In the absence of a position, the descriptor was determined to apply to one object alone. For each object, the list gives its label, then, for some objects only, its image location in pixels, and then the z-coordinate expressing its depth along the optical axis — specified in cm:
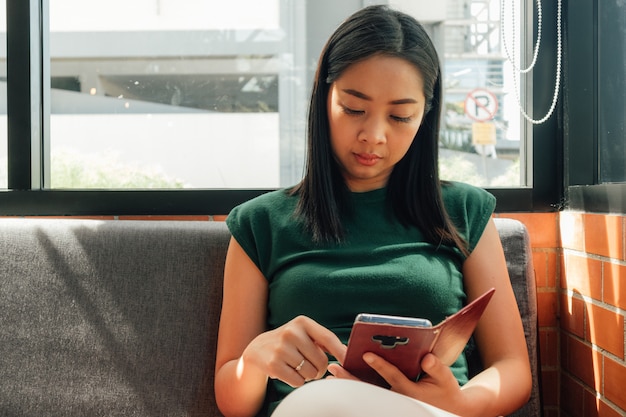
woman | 126
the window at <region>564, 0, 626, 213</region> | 155
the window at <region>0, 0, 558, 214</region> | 190
